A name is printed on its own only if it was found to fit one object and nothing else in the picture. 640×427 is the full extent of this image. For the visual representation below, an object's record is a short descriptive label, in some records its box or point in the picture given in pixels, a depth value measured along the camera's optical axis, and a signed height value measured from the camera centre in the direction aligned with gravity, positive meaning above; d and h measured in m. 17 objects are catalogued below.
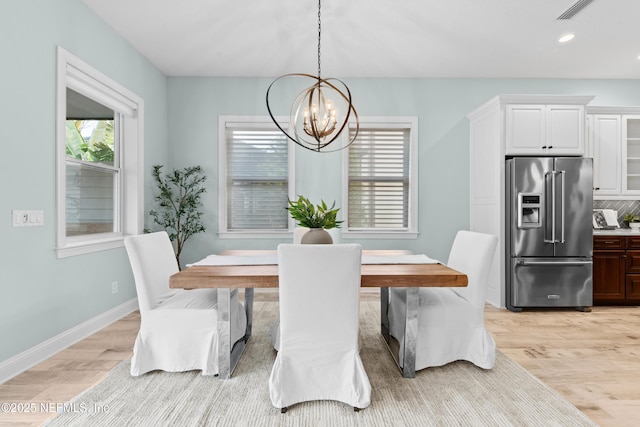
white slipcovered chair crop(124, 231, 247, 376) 2.39 -0.76
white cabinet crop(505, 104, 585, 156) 4.19 +0.93
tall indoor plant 4.62 +0.12
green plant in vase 2.65 -0.06
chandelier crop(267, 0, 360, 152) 2.71 +0.68
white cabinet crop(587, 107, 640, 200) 4.58 +0.80
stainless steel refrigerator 4.08 -0.22
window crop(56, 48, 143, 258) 2.99 +0.50
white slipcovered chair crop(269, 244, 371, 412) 1.96 -0.62
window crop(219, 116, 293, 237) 5.06 +0.45
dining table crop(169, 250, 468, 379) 2.16 -0.38
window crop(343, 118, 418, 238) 5.05 +0.42
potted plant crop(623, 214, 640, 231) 4.54 -0.08
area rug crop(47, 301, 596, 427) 1.95 -1.07
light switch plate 2.47 -0.05
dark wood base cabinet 4.26 -0.60
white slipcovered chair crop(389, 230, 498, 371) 2.48 -0.73
